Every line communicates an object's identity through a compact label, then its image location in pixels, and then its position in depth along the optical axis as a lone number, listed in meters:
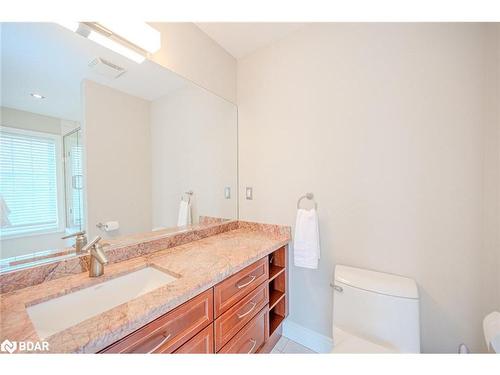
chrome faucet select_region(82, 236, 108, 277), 0.87
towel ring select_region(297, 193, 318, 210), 1.43
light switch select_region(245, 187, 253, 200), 1.75
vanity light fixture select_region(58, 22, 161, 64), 0.90
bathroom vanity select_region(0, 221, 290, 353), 0.59
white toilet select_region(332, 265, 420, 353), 1.01
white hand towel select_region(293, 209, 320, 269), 1.35
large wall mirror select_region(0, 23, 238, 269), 0.79
